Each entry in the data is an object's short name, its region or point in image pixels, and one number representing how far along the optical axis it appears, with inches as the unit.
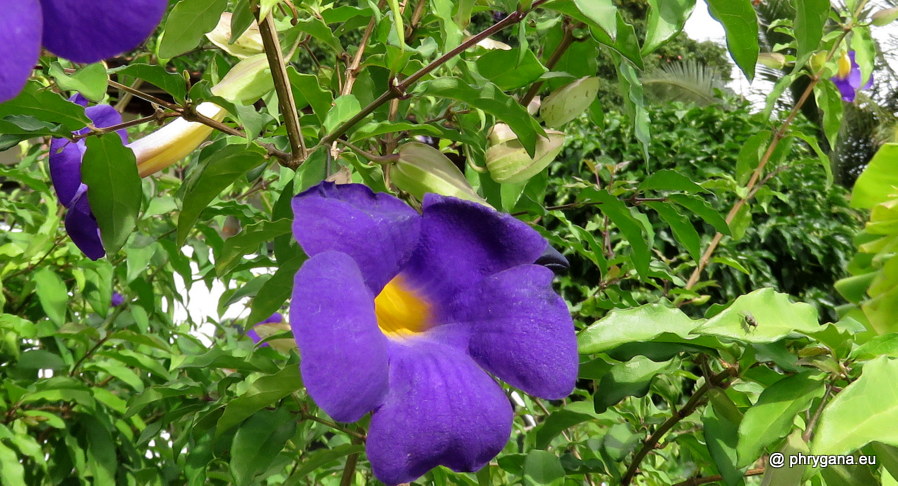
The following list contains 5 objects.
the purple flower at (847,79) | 27.6
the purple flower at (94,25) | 9.0
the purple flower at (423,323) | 11.4
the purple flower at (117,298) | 32.4
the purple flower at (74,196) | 14.2
